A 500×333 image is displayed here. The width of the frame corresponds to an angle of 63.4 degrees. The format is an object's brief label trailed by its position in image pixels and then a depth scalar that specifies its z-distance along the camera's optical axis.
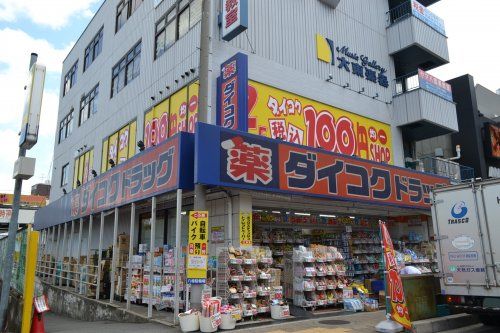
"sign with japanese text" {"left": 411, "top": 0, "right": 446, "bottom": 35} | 20.55
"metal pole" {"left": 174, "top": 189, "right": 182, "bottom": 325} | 9.52
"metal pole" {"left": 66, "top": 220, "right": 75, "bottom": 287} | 17.89
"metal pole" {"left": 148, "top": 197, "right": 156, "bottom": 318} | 10.48
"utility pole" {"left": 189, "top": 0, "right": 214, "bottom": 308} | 9.36
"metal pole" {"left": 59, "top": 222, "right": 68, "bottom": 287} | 19.52
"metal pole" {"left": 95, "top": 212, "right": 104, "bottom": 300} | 14.11
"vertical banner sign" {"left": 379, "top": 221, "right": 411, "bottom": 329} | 8.63
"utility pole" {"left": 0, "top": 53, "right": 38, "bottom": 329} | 7.35
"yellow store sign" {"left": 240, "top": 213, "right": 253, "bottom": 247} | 11.26
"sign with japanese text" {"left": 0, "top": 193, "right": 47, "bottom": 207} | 58.12
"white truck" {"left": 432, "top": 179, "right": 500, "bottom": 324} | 8.80
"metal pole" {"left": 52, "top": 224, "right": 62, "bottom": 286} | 20.42
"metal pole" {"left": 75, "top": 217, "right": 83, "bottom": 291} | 16.46
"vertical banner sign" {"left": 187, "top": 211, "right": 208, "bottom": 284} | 9.34
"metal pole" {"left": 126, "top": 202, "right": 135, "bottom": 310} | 11.68
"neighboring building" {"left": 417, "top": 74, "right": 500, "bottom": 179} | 22.83
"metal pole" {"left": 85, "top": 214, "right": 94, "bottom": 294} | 15.65
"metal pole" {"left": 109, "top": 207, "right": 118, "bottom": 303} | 12.98
